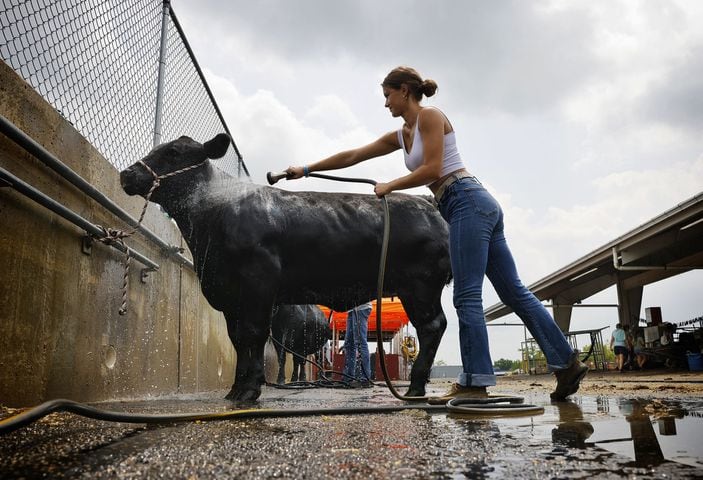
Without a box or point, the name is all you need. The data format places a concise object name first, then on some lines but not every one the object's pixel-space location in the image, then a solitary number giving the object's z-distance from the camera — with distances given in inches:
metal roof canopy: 470.3
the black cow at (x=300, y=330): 390.9
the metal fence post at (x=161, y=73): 203.5
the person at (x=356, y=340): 350.8
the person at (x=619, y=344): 645.9
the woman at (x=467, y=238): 130.0
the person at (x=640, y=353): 644.1
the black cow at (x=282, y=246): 174.4
